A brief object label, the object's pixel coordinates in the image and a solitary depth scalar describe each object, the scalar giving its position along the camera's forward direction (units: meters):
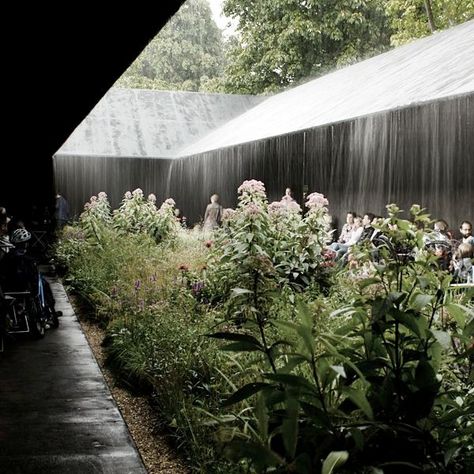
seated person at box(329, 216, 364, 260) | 11.97
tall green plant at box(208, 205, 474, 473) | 1.91
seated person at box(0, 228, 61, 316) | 7.79
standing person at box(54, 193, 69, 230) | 19.16
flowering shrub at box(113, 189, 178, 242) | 14.19
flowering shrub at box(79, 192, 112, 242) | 14.11
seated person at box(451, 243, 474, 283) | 8.48
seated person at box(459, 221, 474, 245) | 9.51
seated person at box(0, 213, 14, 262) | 8.22
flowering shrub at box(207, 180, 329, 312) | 7.31
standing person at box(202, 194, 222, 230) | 17.95
